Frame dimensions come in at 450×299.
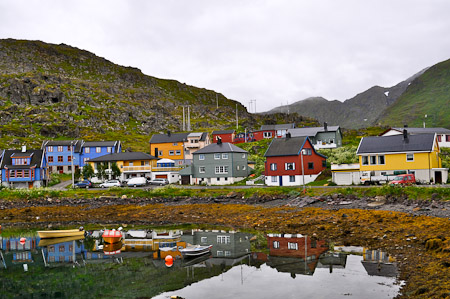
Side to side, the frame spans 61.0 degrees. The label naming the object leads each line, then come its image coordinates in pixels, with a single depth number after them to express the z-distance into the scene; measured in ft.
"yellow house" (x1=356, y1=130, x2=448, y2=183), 174.60
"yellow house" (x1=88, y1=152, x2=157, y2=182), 284.61
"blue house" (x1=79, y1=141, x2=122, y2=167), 344.08
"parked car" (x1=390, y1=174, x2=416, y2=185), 164.25
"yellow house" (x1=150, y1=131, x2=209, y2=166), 345.51
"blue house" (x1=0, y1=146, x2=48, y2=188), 276.82
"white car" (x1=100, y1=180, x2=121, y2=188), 245.24
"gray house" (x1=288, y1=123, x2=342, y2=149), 329.93
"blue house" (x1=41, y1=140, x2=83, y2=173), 341.00
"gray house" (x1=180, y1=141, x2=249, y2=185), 240.73
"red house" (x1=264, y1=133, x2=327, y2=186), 205.36
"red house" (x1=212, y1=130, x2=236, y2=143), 406.78
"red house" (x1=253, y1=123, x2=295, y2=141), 402.42
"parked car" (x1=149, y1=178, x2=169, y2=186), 253.85
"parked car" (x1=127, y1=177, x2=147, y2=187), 248.11
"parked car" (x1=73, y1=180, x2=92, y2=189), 251.80
